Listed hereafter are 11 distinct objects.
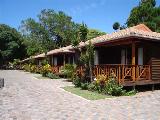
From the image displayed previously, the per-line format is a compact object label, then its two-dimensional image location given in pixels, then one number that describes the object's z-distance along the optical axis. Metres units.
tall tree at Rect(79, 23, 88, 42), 9.92
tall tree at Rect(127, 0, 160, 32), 25.47
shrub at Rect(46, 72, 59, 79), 15.47
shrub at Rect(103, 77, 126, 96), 7.62
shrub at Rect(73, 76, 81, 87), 10.03
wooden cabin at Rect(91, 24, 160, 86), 8.23
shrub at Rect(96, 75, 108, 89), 8.19
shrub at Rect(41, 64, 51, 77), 16.67
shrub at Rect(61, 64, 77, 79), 12.11
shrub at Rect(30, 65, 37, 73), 24.36
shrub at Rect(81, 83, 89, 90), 9.29
